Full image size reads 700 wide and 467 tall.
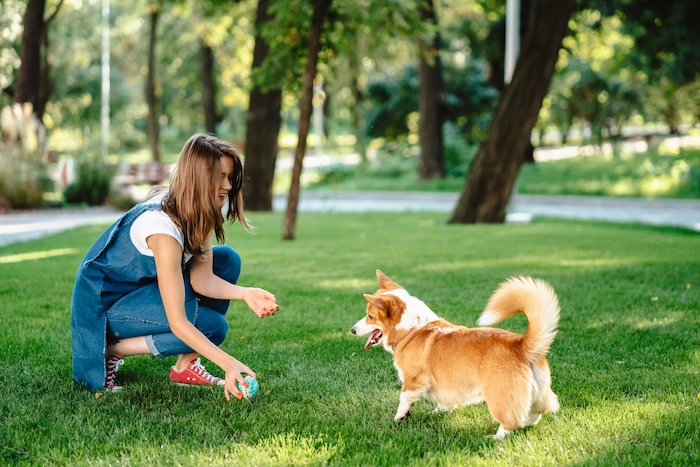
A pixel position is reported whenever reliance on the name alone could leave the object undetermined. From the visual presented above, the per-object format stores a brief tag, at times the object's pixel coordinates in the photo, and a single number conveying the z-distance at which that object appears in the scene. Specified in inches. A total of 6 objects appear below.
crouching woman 141.3
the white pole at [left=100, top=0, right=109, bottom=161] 1198.3
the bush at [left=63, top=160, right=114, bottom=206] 751.7
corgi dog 124.2
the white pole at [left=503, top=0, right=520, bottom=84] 590.9
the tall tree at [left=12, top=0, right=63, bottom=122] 785.6
